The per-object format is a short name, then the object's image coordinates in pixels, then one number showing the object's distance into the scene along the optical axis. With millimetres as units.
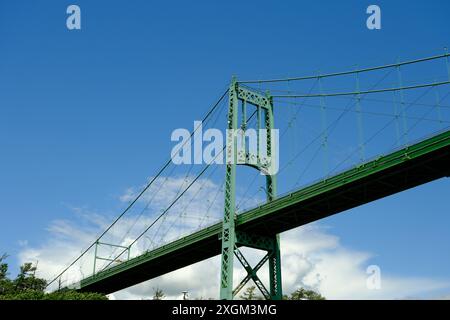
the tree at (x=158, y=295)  87844
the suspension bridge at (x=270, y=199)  40312
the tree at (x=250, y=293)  84000
